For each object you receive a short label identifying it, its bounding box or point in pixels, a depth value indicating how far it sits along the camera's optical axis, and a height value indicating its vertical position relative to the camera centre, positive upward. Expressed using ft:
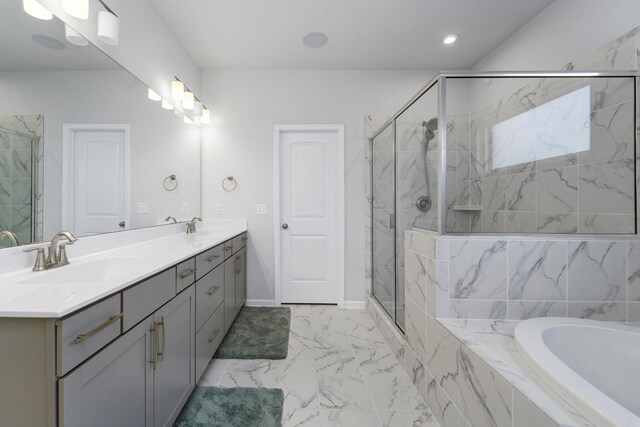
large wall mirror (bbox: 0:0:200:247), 3.49 +1.25
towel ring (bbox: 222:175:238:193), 9.27 +0.99
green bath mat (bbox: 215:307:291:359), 6.26 -3.41
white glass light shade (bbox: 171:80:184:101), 7.33 +3.46
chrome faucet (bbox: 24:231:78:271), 3.63 -0.66
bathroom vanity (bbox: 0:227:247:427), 2.22 -1.40
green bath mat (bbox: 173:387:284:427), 4.33 -3.50
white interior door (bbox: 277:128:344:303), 9.50 -0.16
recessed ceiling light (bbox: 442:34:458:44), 7.73 +5.28
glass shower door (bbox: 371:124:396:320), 7.57 -0.27
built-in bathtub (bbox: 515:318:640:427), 3.23 -1.87
